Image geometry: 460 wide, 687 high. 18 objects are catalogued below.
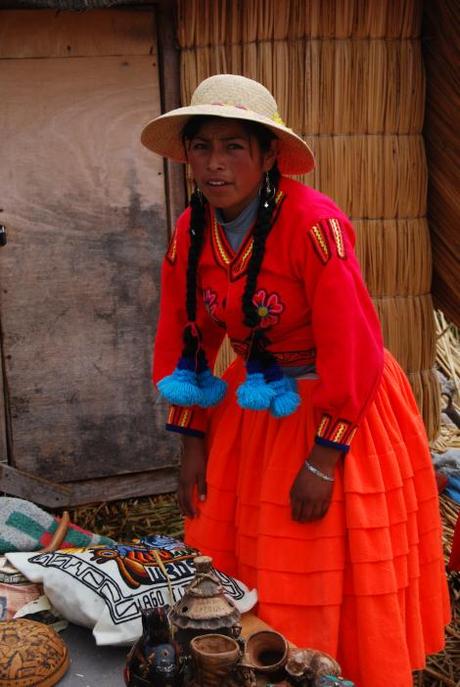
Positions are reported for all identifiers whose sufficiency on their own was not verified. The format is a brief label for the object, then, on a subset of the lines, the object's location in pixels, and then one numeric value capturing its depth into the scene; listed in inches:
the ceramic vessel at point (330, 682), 61.9
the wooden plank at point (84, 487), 155.6
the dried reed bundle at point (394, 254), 163.8
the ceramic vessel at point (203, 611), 66.2
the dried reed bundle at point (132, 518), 162.1
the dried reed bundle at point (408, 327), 167.6
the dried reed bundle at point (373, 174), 157.8
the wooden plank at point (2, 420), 154.8
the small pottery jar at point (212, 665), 60.9
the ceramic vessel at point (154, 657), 60.6
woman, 84.6
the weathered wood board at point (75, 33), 144.3
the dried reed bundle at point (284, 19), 147.8
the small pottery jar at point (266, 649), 67.4
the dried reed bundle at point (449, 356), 218.8
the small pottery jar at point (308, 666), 65.1
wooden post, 149.9
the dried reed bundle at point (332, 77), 150.3
